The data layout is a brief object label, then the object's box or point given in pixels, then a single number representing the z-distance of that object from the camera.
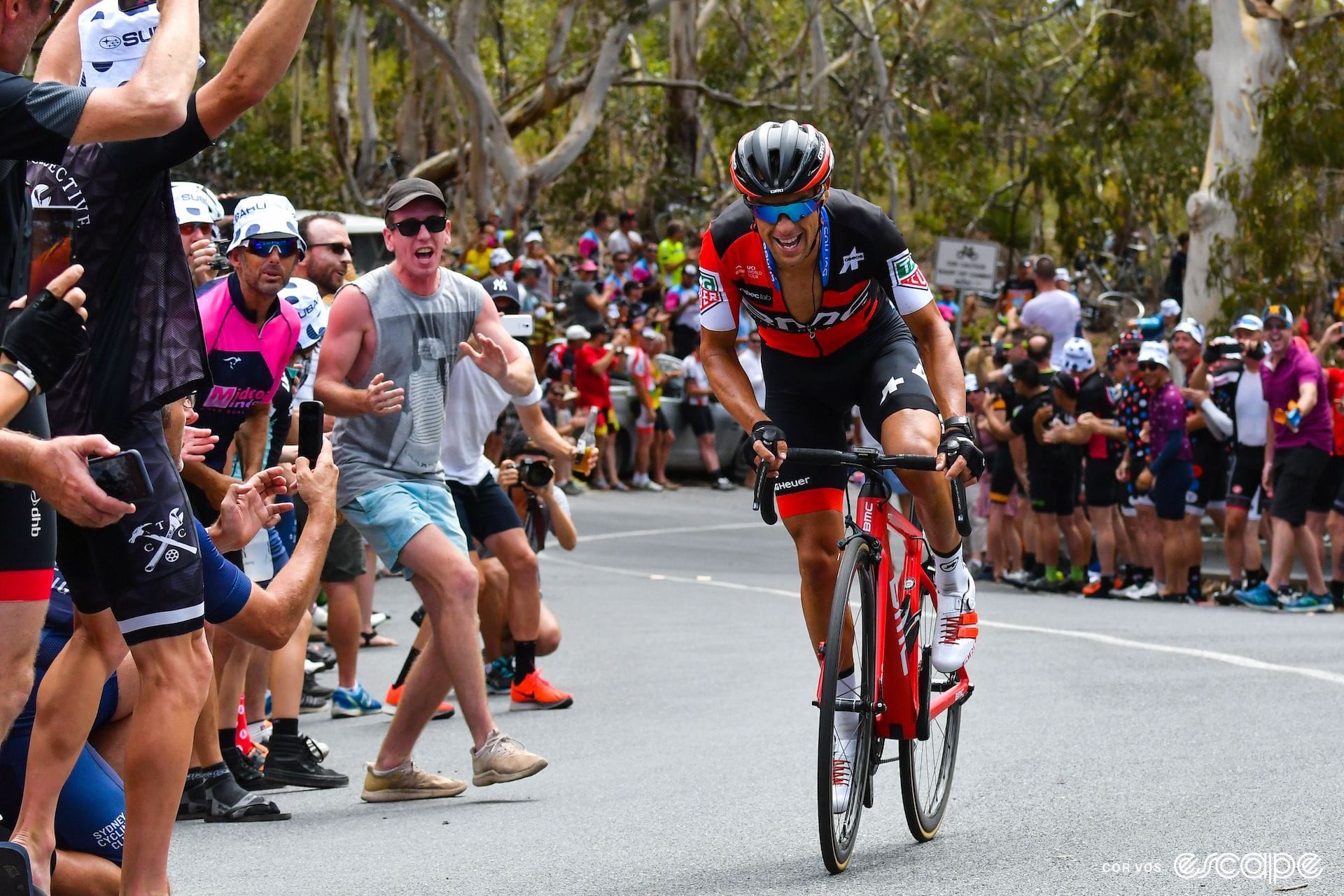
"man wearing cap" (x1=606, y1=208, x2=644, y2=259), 29.69
